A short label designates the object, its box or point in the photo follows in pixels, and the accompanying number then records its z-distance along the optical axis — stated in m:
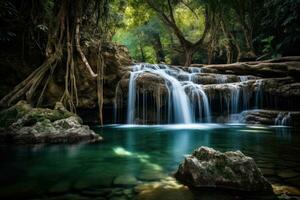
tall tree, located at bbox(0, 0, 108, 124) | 9.58
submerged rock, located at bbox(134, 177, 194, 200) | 3.29
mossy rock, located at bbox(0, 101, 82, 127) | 7.38
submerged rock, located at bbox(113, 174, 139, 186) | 3.88
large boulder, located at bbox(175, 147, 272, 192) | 3.50
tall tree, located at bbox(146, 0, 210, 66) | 20.78
